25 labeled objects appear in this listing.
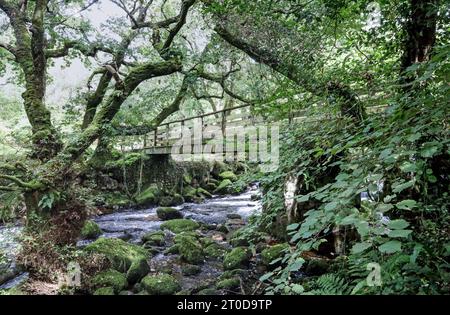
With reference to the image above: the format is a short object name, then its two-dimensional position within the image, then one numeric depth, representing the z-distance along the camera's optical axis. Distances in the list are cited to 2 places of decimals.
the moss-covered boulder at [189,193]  13.41
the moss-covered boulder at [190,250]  6.37
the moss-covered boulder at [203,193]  14.04
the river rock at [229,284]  4.99
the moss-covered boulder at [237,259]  5.77
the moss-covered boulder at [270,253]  5.47
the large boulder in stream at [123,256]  5.52
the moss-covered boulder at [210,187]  15.10
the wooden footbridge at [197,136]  8.22
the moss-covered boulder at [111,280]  5.03
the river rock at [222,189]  14.60
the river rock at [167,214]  10.08
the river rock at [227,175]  16.02
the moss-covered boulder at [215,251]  6.62
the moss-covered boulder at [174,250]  6.85
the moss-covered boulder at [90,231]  7.78
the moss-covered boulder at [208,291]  4.89
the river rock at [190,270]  5.84
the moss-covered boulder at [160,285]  4.98
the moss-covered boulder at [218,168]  16.48
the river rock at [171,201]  12.49
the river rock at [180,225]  8.66
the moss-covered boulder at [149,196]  12.25
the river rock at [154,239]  7.48
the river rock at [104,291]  4.79
